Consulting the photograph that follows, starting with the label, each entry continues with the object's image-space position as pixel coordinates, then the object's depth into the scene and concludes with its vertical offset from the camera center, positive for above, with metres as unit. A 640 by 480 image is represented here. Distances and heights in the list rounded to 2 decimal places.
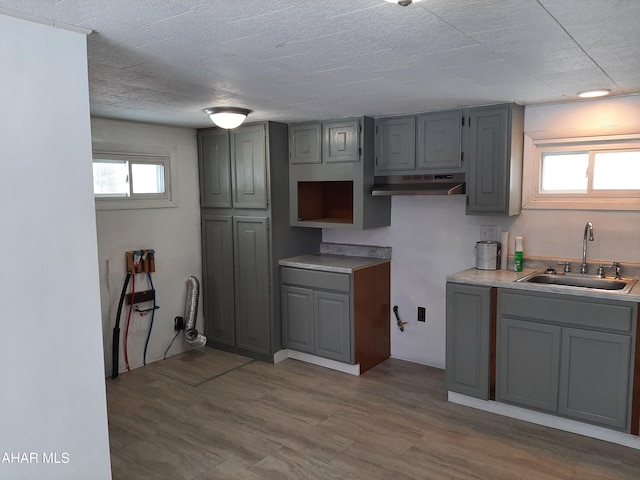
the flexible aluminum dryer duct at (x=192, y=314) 4.61 -1.10
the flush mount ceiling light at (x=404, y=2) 1.55 +0.61
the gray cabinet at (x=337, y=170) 4.01 +0.22
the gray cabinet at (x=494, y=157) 3.43 +0.26
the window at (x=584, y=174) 3.33 +0.14
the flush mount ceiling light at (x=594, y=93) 3.03 +0.63
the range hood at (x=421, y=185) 3.68 +0.08
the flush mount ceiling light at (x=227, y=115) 3.52 +0.59
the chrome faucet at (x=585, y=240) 3.36 -0.33
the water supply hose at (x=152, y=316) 4.41 -1.07
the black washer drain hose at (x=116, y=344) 4.04 -1.19
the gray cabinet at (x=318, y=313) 4.05 -1.00
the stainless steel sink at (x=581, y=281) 3.21 -0.59
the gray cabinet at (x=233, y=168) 4.31 +0.27
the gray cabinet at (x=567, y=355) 2.87 -0.99
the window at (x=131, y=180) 4.05 +0.16
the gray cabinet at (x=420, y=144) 3.67 +0.40
